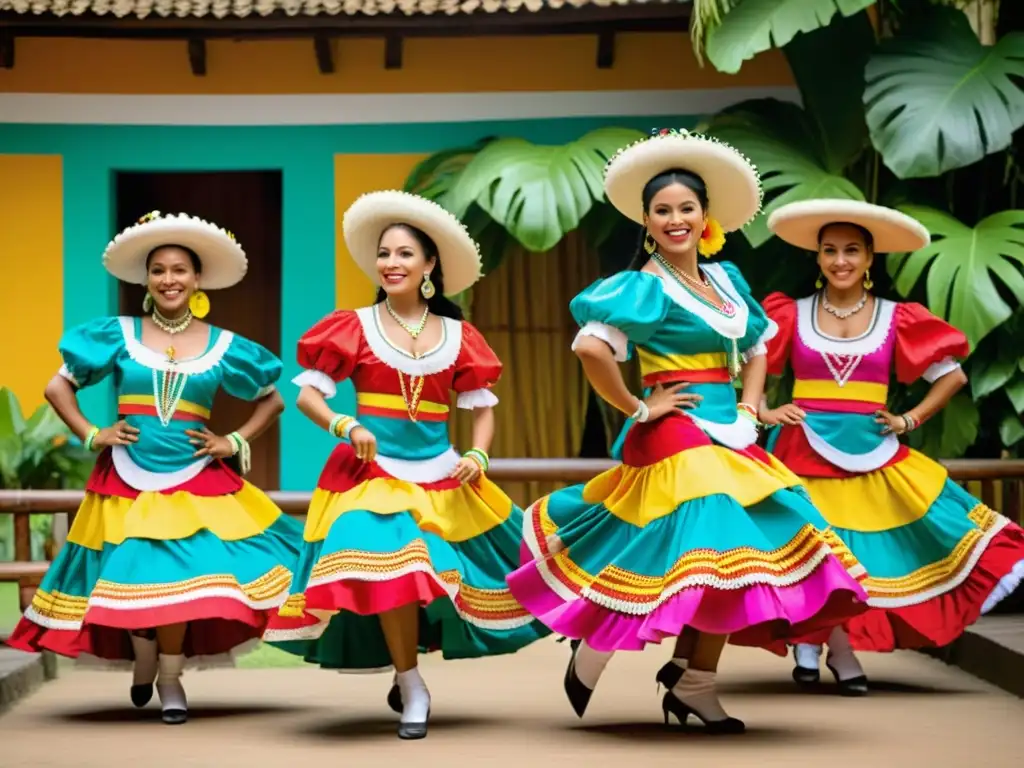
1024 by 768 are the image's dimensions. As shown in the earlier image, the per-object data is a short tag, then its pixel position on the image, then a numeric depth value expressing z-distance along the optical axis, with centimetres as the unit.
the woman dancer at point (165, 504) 557
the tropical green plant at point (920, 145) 816
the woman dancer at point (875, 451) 605
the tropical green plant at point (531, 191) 978
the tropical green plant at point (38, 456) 1055
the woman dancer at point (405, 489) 525
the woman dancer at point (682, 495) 484
